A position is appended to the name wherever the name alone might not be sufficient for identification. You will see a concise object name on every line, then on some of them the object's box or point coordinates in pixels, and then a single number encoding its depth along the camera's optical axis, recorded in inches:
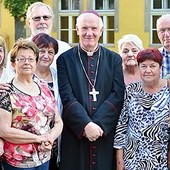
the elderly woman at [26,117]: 141.5
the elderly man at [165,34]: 197.9
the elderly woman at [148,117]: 152.6
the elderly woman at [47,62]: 163.3
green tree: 634.8
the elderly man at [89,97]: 161.8
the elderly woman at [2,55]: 167.3
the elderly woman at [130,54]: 178.1
